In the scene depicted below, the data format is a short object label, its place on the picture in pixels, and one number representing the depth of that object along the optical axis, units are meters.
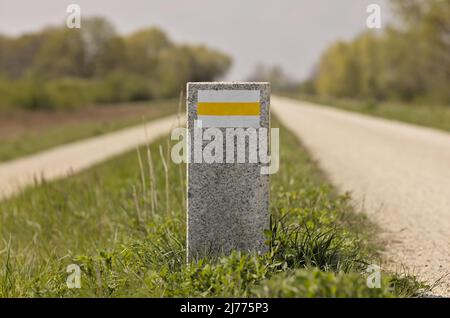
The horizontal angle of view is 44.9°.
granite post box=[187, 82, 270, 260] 3.42
